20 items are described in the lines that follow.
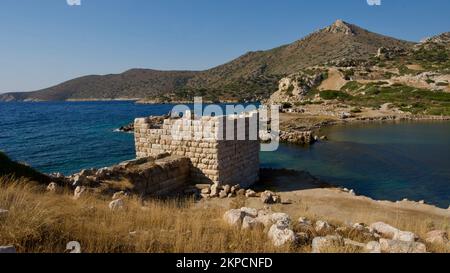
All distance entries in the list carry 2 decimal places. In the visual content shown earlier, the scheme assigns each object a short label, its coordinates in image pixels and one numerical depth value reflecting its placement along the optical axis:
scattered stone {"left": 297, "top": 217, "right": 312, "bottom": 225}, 6.30
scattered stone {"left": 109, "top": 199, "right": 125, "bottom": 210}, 6.49
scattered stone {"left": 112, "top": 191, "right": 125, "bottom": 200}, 8.76
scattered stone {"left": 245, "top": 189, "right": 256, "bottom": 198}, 12.37
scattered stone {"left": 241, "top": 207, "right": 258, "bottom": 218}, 6.69
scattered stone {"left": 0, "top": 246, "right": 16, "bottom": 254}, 3.43
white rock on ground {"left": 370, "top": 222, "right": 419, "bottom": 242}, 5.78
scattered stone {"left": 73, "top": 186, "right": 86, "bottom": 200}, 7.55
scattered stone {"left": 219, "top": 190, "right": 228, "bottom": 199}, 12.27
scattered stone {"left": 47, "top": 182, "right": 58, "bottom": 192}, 7.81
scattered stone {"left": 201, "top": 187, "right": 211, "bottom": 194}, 12.66
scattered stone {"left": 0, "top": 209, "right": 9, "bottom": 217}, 4.30
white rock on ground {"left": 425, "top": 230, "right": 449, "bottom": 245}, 6.29
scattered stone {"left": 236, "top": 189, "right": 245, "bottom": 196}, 12.54
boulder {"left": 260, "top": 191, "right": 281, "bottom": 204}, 11.84
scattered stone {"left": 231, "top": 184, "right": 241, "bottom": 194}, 12.59
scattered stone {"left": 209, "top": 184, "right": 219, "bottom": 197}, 12.38
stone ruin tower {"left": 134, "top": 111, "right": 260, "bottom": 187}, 13.15
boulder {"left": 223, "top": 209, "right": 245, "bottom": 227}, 5.82
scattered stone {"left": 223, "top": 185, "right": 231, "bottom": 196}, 12.52
